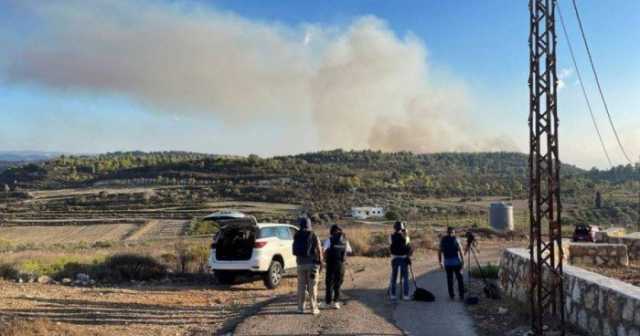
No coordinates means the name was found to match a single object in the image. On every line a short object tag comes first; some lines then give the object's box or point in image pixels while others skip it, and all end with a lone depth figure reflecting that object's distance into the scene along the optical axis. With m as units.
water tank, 41.94
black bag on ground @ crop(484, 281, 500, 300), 12.91
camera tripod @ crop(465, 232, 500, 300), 12.92
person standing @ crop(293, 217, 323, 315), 11.32
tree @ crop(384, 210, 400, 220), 61.73
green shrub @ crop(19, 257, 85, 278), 17.95
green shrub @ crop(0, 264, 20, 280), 17.66
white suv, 15.54
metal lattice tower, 9.05
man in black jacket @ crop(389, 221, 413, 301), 12.84
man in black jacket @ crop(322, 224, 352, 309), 12.09
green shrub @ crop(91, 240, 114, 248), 33.95
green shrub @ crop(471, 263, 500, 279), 16.67
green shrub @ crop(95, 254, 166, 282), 17.98
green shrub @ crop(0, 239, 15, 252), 31.79
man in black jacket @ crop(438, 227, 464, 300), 12.90
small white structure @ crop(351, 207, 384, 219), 61.16
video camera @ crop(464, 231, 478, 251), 14.21
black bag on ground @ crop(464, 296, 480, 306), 12.35
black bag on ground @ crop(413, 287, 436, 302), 12.83
